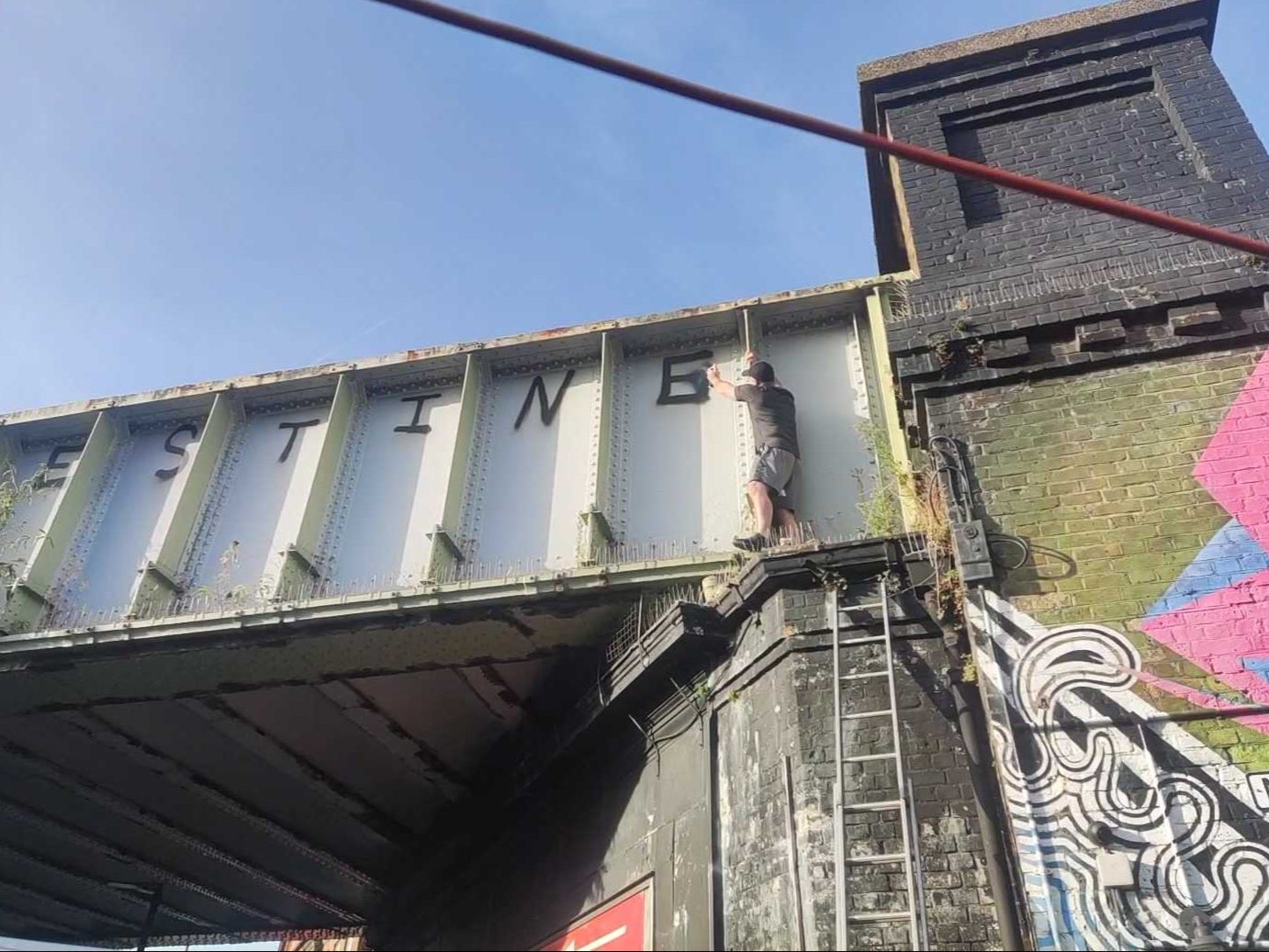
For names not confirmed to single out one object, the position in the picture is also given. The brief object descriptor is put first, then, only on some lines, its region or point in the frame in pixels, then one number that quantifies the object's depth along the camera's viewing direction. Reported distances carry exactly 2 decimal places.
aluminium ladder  5.32
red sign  6.73
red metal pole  4.01
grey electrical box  6.32
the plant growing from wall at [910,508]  6.55
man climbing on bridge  8.08
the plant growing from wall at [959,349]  7.54
